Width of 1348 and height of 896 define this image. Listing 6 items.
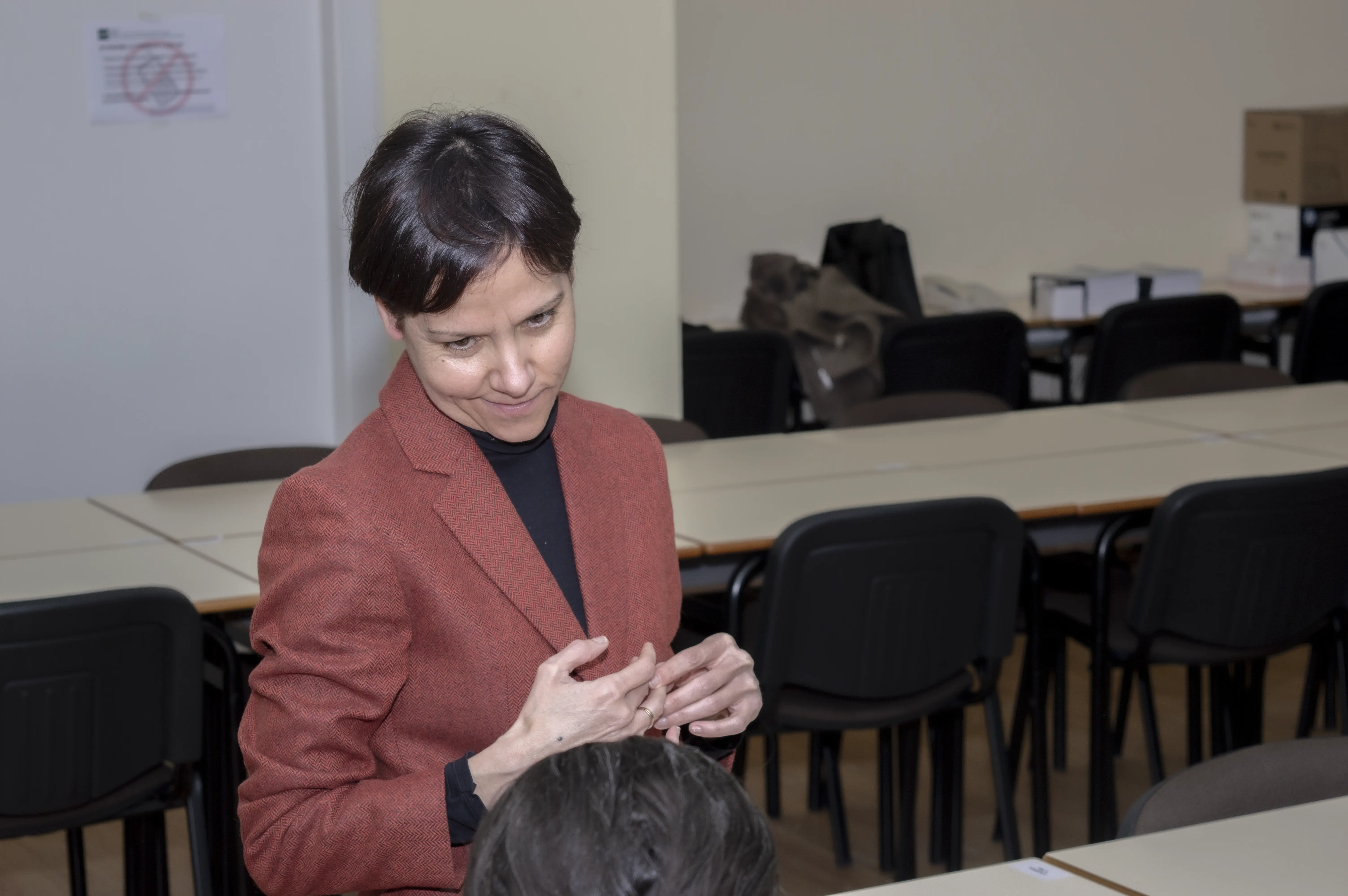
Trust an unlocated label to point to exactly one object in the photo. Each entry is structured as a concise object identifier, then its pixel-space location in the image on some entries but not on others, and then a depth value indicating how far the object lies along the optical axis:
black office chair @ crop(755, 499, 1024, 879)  2.75
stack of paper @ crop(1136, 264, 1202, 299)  6.34
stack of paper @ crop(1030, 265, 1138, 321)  6.11
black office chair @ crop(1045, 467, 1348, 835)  2.95
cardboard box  6.70
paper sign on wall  4.07
